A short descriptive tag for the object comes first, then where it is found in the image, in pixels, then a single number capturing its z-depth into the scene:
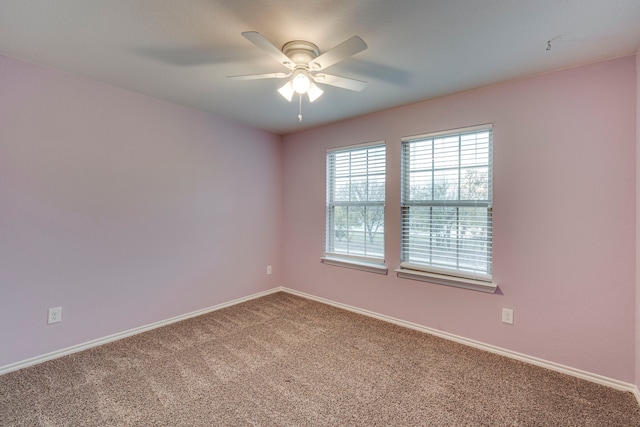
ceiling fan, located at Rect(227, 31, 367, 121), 1.68
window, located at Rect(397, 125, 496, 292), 2.61
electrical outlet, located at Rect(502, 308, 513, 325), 2.46
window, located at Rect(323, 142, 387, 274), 3.33
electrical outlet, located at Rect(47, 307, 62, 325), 2.34
